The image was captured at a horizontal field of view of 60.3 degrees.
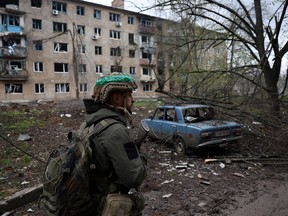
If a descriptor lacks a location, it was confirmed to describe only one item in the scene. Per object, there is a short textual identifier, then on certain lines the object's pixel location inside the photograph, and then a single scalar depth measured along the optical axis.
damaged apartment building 29.06
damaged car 6.89
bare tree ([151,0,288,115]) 8.69
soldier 1.73
